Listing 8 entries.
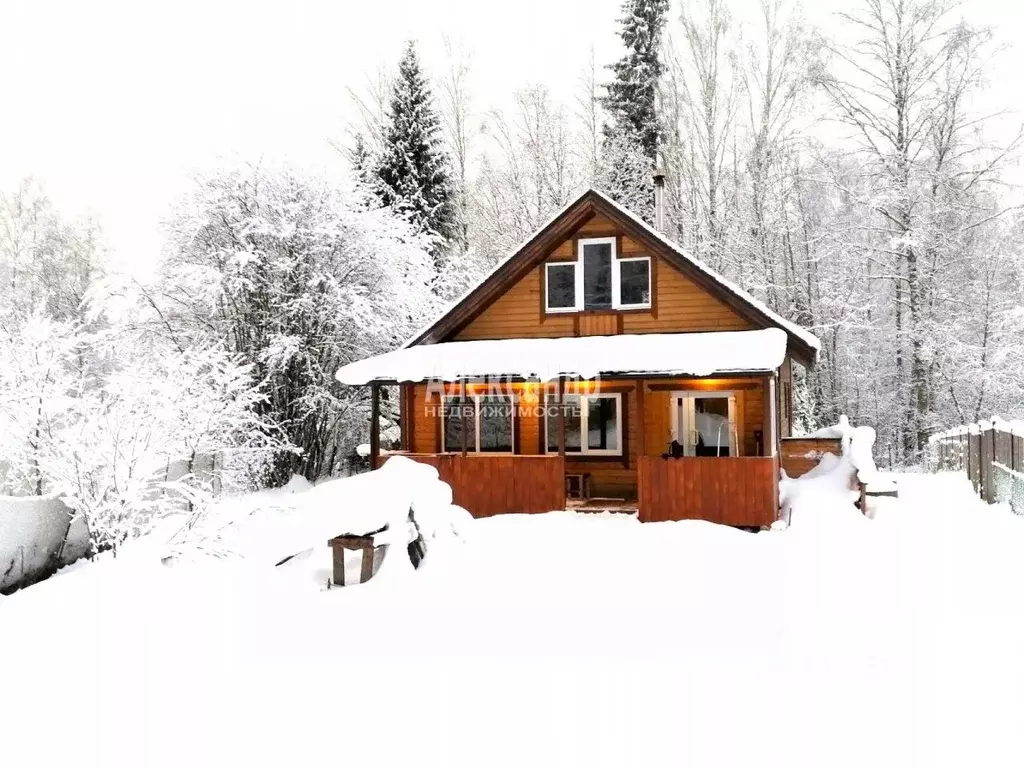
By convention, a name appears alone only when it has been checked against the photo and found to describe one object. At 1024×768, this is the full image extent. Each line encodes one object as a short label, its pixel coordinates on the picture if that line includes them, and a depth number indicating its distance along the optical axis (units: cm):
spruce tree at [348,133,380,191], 2498
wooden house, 1218
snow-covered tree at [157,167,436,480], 1673
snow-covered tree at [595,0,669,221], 2628
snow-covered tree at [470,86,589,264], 2642
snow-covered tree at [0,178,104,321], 3050
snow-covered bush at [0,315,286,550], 930
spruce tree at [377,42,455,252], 2555
